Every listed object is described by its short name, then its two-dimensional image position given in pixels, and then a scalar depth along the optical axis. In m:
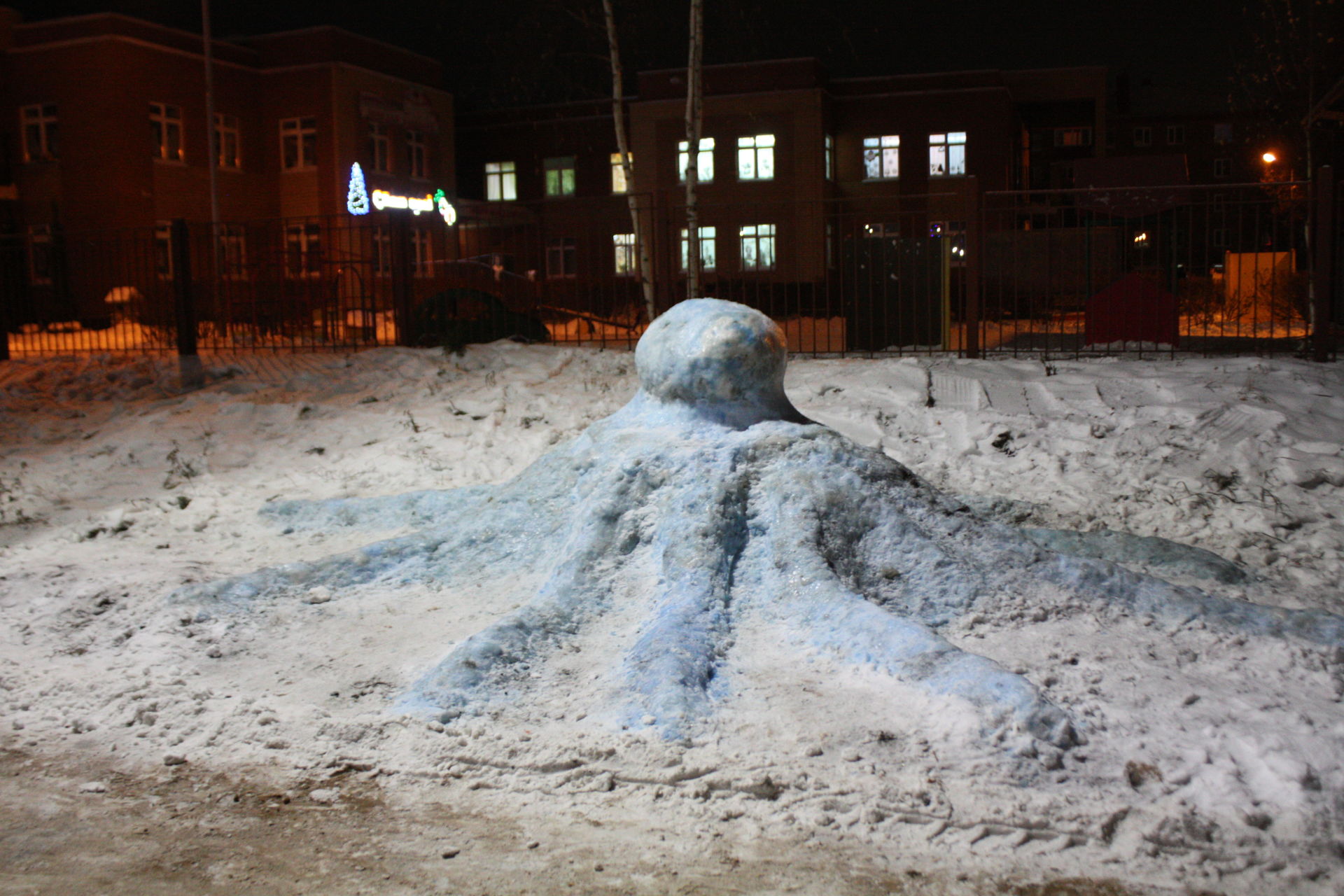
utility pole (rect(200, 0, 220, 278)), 25.03
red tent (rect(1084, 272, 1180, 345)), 12.35
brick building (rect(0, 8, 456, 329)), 27.44
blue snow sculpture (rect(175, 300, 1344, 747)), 3.90
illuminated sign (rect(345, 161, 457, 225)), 29.45
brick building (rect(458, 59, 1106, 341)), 31.19
